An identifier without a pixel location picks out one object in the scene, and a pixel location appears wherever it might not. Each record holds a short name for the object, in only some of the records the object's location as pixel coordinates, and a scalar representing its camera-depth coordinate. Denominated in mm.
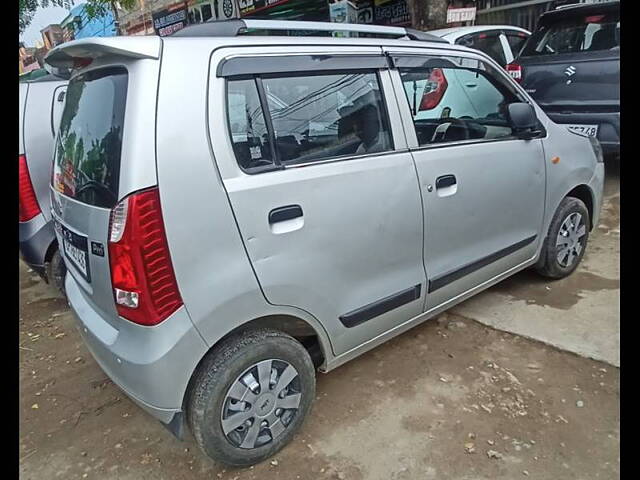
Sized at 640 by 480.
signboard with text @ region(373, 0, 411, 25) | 9062
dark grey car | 4859
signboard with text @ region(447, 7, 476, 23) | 5704
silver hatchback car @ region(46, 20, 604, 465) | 1751
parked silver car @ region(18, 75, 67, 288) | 3543
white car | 5680
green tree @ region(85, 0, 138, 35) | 6863
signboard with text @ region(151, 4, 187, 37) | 14280
